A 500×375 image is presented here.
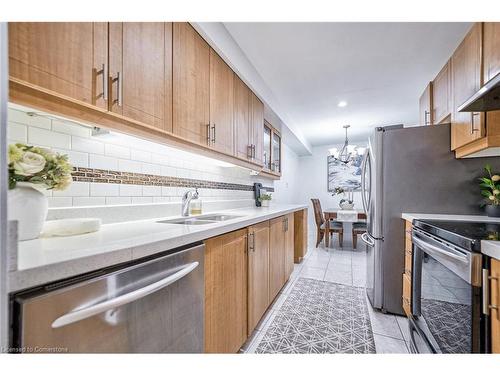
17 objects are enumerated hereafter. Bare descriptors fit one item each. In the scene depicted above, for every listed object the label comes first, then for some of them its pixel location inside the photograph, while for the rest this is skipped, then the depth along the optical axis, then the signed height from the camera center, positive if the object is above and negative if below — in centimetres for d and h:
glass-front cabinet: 318 +58
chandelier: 407 +68
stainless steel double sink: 153 -25
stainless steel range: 90 -51
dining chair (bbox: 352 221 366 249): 398 -76
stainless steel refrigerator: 190 +1
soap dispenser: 182 -16
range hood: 101 +49
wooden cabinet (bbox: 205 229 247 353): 111 -60
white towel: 85 -17
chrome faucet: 169 -11
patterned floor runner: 153 -112
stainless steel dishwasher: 54 -38
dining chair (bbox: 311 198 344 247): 426 -78
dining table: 429 -58
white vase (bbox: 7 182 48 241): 72 -8
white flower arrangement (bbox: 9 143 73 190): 70 +6
